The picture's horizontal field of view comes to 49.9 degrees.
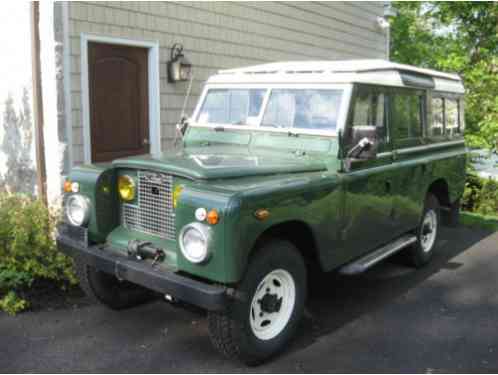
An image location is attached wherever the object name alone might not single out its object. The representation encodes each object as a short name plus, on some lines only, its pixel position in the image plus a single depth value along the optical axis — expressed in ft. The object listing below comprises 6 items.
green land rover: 10.64
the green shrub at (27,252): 15.11
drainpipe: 19.08
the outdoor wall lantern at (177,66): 23.68
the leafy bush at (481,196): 30.22
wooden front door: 21.22
